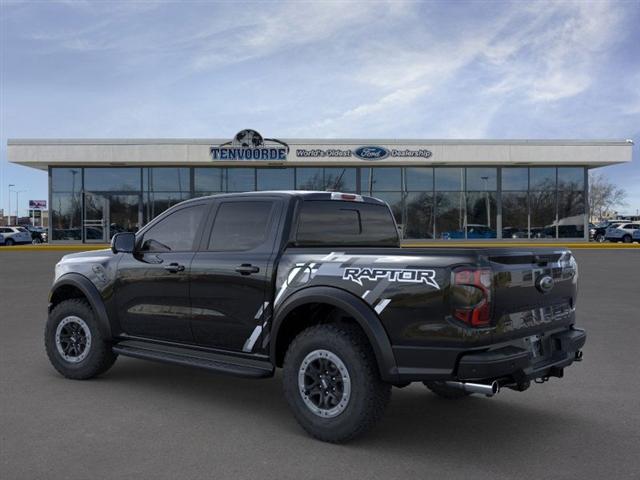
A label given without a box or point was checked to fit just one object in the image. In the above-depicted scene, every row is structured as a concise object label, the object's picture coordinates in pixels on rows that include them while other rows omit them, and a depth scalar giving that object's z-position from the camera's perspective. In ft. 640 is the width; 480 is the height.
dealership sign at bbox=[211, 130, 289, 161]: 108.17
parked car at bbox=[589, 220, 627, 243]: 142.76
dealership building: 108.78
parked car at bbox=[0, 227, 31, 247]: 130.21
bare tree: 325.99
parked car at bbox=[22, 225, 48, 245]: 156.06
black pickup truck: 13.35
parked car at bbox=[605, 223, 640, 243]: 133.90
